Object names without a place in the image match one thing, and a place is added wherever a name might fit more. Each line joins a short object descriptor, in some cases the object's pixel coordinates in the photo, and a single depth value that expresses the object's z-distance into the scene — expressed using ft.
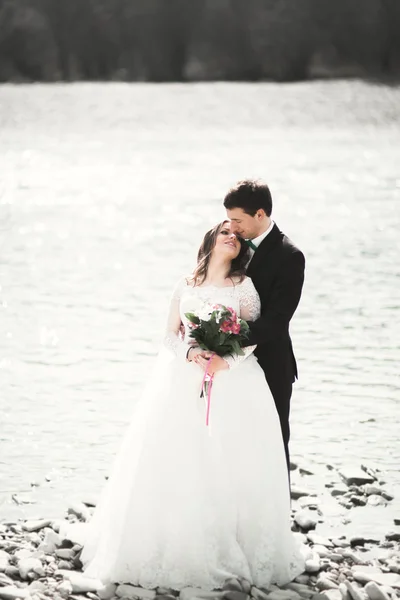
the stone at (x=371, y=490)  42.64
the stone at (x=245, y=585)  31.38
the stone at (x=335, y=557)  35.29
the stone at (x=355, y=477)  43.91
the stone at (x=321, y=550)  35.44
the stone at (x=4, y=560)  33.46
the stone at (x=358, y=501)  41.64
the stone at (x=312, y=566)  33.35
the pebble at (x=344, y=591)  31.84
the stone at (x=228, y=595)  30.97
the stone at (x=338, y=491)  42.83
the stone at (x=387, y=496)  42.06
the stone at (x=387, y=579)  33.14
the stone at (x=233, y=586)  31.27
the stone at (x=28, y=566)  33.02
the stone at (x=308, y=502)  41.02
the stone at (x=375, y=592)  31.77
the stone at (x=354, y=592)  31.58
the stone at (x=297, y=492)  42.10
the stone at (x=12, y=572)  33.17
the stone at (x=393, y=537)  38.00
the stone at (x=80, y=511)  39.40
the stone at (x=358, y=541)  37.54
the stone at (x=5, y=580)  32.38
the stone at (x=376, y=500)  41.52
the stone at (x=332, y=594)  31.89
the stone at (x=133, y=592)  31.06
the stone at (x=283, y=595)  31.25
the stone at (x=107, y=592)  31.15
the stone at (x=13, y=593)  31.34
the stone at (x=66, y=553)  34.02
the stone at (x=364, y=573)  33.17
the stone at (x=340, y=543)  37.12
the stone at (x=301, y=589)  31.79
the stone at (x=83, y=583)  31.63
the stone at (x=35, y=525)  38.00
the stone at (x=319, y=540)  36.69
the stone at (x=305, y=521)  38.27
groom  31.88
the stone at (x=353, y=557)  35.35
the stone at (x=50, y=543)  34.94
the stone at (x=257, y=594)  31.10
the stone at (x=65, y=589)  31.54
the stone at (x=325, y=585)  32.46
